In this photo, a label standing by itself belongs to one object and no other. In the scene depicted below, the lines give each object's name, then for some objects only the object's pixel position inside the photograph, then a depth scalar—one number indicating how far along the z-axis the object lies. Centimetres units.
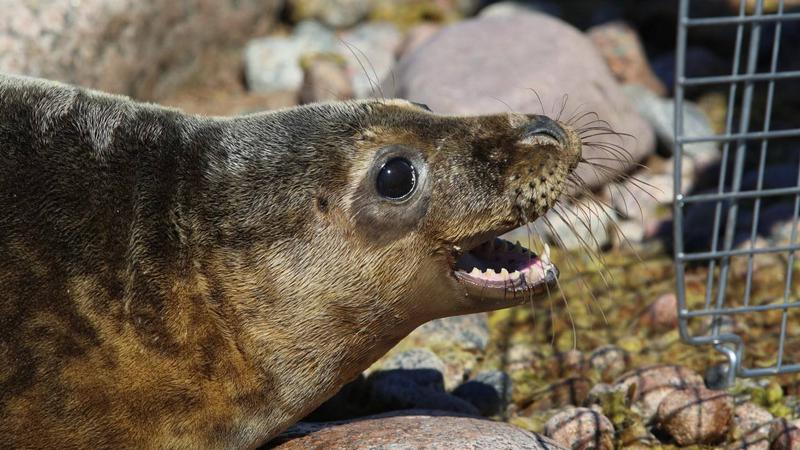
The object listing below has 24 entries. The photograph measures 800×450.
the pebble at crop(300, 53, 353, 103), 1000
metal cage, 370
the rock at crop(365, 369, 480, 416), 527
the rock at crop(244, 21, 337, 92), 1094
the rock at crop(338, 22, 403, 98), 1047
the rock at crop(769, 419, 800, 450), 464
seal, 386
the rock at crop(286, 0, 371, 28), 1188
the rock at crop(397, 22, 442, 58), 1070
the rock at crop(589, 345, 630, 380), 587
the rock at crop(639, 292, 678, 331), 633
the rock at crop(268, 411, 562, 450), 424
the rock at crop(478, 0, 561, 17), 1114
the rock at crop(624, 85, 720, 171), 882
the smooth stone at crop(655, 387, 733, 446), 492
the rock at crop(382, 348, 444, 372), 568
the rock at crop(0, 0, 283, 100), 851
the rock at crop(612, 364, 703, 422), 526
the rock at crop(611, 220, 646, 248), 764
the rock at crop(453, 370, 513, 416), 554
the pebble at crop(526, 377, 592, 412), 557
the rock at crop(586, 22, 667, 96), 1023
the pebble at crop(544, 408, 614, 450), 486
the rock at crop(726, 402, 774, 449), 488
